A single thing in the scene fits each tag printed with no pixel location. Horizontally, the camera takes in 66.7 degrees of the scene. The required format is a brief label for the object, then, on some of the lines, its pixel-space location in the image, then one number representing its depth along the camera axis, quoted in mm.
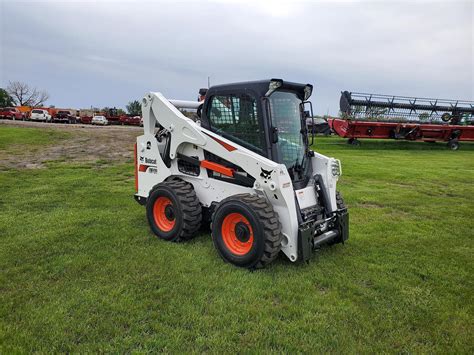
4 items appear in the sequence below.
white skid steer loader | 4074
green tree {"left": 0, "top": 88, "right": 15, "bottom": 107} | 63469
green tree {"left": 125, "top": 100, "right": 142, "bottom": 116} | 68406
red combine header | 18688
